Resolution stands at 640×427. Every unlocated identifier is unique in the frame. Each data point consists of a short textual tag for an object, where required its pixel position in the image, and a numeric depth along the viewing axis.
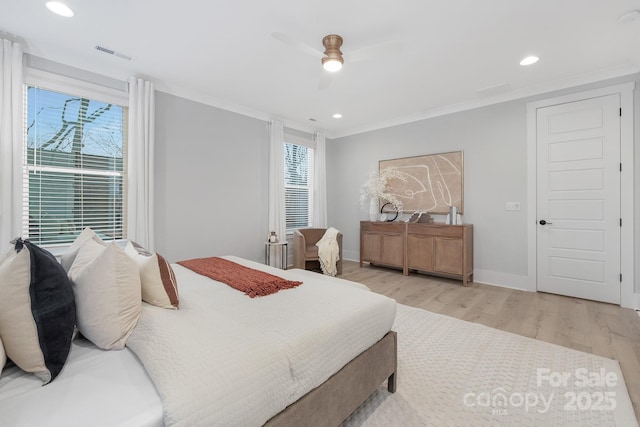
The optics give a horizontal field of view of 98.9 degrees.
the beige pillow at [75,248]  1.42
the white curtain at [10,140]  2.44
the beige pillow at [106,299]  1.13
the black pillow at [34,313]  0.90
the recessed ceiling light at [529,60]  2.87
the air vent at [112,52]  2.70
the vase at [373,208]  5.02
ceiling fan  2.06
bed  0.81
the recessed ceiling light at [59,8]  2.10
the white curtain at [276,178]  4.64
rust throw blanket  1.80
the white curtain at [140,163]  3.16
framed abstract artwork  4.25
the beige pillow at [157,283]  1.42
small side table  4.53
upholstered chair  4.45
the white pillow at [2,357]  0.87
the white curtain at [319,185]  5.48
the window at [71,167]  2.71
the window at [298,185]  5.14
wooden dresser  3.92
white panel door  3.19
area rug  1.51
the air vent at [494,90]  3.51
